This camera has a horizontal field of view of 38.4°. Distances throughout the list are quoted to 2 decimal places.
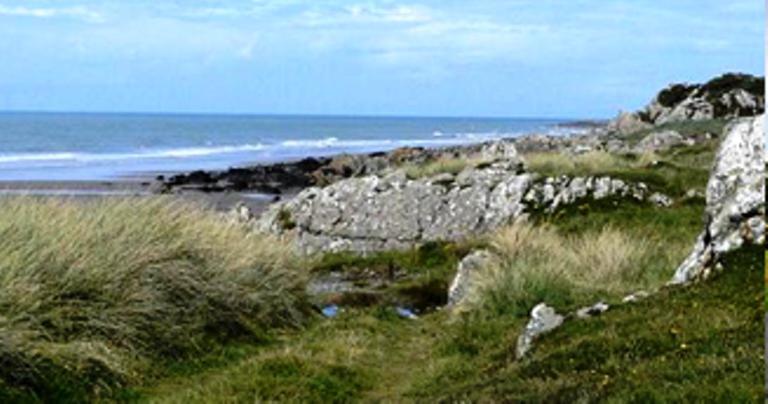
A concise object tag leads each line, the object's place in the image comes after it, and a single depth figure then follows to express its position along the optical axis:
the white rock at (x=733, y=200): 12.59
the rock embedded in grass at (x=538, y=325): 11.86
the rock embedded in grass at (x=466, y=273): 18.62
